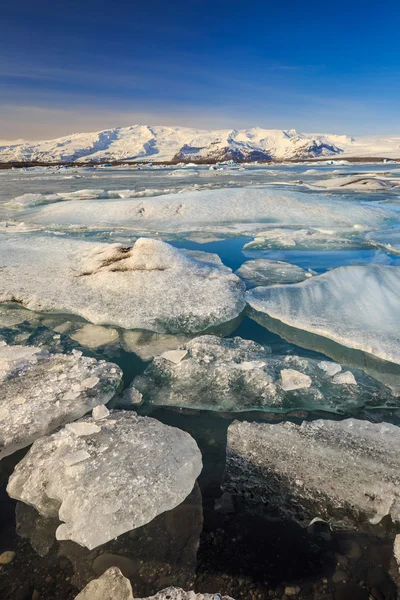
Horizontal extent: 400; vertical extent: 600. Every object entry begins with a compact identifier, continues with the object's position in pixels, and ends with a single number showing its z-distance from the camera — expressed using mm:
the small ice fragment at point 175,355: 2314
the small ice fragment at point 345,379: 2113
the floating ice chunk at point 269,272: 3816
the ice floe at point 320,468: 1393
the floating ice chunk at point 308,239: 5426
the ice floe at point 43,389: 1769
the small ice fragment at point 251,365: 2227
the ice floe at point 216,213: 7094
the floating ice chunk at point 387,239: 5057
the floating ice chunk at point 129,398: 1994
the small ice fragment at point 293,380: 2074
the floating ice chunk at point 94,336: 2652
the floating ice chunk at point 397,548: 1190
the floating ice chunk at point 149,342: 2527
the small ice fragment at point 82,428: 1699
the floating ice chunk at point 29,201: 10312
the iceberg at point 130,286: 2885
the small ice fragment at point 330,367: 2203
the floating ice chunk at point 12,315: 2938
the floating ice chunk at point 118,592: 1071
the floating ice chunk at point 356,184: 13977
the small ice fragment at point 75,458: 1520
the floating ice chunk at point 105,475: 1307
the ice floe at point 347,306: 2486
